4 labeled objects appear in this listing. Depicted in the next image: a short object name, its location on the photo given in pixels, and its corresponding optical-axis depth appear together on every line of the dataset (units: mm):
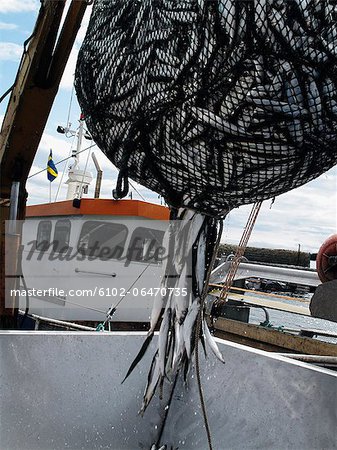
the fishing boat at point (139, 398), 1698
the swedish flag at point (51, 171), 8211
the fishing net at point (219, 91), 947
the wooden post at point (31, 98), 2227
